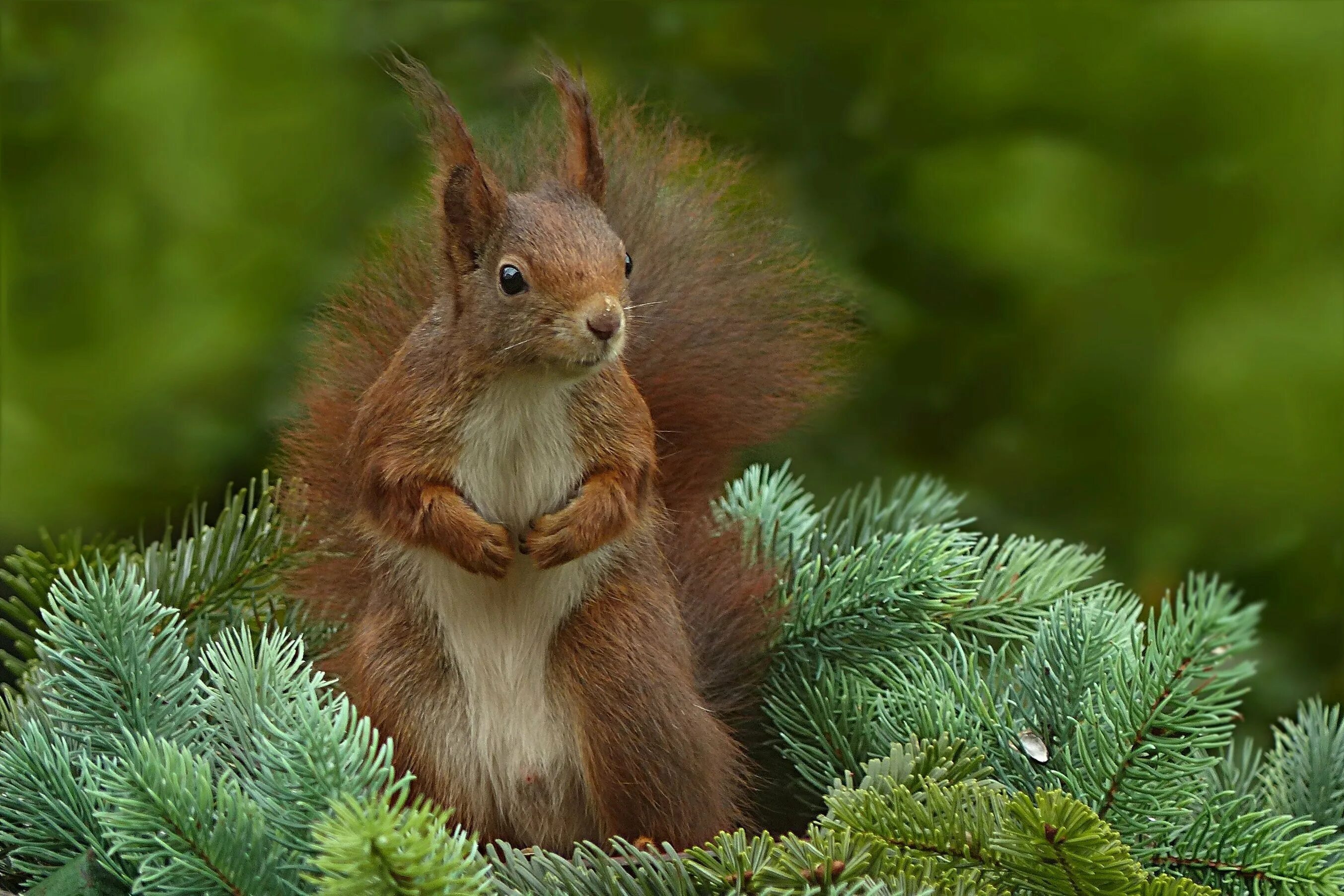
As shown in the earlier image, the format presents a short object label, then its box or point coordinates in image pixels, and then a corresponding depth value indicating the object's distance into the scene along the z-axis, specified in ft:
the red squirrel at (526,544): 19.01
